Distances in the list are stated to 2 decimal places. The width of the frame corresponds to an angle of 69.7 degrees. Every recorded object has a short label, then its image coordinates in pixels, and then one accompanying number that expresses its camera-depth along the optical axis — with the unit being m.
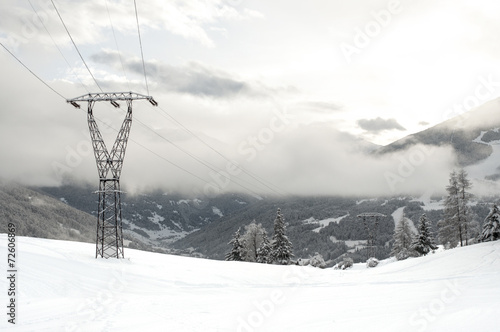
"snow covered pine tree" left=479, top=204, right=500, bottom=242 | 41.75
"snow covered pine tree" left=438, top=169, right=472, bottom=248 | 51.47
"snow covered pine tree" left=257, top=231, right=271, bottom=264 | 60.42
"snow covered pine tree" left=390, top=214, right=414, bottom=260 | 72.99
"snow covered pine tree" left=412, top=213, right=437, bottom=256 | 64.00
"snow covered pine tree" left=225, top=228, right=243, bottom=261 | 61.75
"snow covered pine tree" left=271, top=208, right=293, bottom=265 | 60.03
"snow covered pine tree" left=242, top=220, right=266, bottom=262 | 63.94
